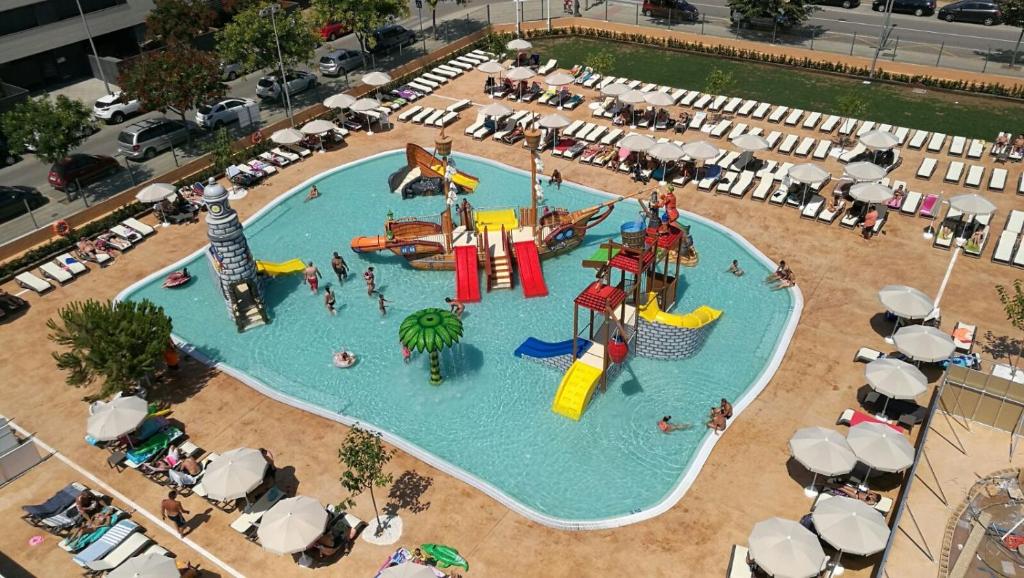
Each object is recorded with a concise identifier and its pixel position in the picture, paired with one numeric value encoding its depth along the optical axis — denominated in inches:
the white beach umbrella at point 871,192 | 1357.0
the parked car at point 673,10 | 2417.6
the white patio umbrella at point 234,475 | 868.6
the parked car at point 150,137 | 1724.9
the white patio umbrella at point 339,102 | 1820.9
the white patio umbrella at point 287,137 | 1697.8
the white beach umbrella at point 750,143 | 1555.1
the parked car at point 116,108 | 1958.7
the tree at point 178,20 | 2032.5
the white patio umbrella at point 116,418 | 957.8
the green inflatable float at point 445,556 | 825.5
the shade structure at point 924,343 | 1025.5
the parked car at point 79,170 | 1609.3
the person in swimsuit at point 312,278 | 1291.8
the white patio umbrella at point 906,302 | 1095.0
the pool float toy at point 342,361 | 1140.5
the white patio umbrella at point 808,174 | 1421.0
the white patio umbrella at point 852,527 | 776.9
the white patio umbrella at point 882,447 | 863.7
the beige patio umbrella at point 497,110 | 1755.7
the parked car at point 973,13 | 2317.9
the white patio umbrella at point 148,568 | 768.3
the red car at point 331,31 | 2438.5
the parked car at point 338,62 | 2128.4
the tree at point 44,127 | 1489.9
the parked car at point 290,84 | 2021.4
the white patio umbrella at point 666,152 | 1506.2
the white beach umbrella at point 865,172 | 1421.0
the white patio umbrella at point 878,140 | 1518.2
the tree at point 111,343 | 1026.7
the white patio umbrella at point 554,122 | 1678.2
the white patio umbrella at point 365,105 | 1795.0
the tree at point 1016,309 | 1039.4
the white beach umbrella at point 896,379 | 963.3
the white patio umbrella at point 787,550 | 752.3
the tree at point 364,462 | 828.0
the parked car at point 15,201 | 1545.3
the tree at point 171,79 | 1638.8
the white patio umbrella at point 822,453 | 868.6
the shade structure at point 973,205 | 1306.6
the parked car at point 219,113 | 1856.5
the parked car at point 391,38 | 2274.9
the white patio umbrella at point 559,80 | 1873.8
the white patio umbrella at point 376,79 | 1909.4
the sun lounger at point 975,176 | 1508.4
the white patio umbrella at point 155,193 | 1476.4
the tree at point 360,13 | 1969.7
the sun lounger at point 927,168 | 1546.5
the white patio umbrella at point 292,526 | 800.9
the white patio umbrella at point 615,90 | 1793.8
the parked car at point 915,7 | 2421.3
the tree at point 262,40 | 1839.3
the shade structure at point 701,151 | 1508.4
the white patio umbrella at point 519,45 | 2096.5
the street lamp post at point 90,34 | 2081.9
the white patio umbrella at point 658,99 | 1720.0
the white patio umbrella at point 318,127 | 1726.6
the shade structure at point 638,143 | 1571.1
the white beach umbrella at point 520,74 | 1890.5
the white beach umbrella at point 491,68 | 1964.8
